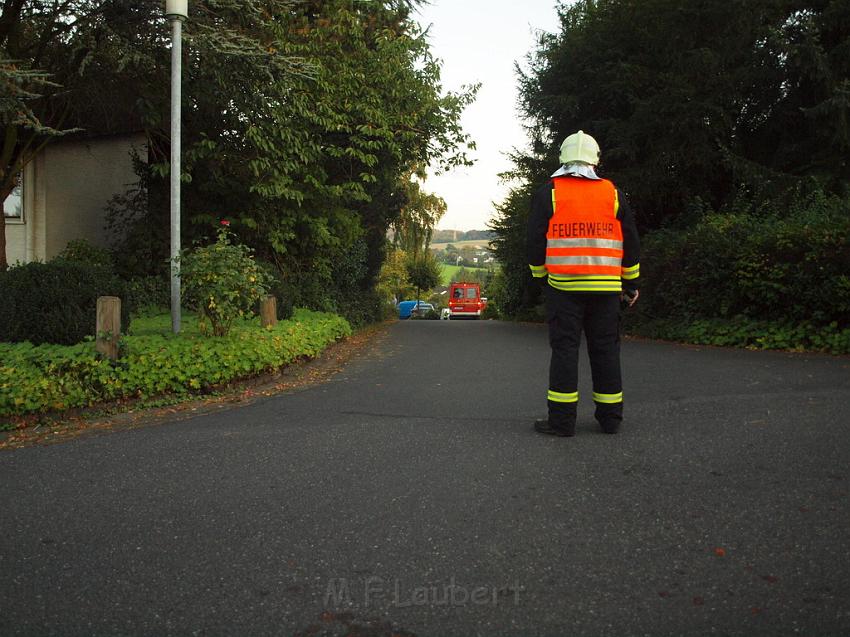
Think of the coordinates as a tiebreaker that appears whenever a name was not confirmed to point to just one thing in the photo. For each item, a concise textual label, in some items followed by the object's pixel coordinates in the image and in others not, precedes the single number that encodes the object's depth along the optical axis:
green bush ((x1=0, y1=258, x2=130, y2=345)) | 7.70
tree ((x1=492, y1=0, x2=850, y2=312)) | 14.50
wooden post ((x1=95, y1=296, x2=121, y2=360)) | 7.05
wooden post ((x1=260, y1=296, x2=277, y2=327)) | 9.88
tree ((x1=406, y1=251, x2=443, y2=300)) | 51.56
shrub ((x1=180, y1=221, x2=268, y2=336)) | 8.16
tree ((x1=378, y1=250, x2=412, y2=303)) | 42.41
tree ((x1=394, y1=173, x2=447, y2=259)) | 33.09
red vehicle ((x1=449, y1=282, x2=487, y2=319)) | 54.72
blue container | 57.03
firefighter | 4.94
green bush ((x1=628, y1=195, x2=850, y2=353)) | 10.41
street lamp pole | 8.66
